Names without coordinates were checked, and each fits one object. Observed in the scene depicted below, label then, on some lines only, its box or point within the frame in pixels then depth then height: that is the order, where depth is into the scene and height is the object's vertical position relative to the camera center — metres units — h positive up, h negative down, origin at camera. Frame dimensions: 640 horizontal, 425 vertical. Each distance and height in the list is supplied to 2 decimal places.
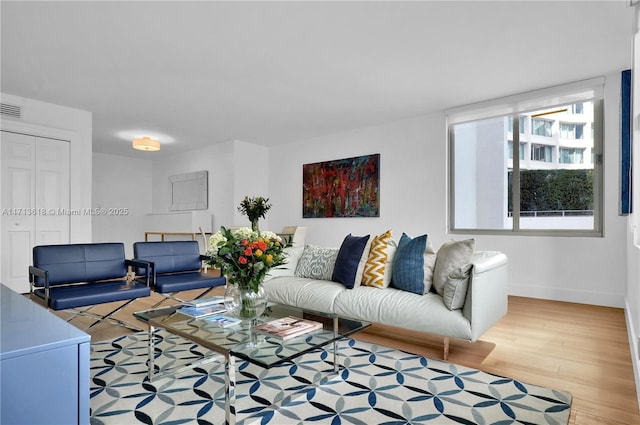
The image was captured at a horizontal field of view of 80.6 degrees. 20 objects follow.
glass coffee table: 1.69 -0.64
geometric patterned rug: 1.83 -0.99
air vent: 4.83 +1.32
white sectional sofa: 2.49 -0.65
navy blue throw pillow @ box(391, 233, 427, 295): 2.88 -0.42
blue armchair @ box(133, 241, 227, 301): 3.34 -0.53
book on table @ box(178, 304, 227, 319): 2.30 -0.62
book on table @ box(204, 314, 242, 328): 2.11 -0.62
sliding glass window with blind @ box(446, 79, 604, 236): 4.49 +0.63
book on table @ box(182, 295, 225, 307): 2.52 -0.61
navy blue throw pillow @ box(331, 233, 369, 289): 3.11 -0.40
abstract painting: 6.32 +0.45
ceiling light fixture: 6.45 +1.19
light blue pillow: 3.49 -0.48
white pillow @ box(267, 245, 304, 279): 3.67 -0.52
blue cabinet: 0.90 -0.41
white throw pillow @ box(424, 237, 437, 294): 2.90 -0.41
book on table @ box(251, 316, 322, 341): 1.97 -0.63
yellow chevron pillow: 3.07 -0.41
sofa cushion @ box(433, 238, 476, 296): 2.69 -0.33
